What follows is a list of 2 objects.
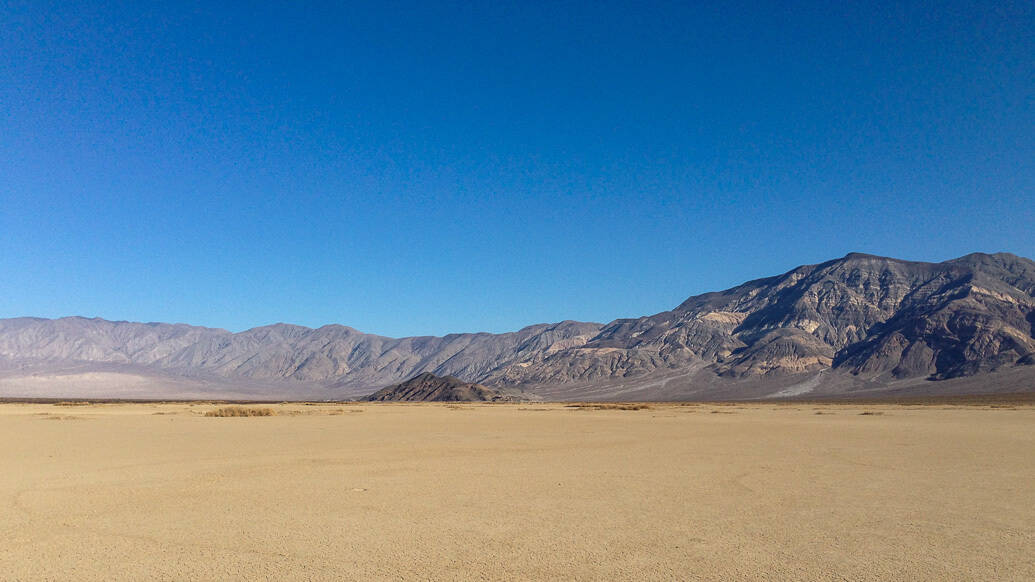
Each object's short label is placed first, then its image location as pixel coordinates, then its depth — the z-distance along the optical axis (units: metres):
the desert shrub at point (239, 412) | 43.59
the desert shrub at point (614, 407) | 60.59
